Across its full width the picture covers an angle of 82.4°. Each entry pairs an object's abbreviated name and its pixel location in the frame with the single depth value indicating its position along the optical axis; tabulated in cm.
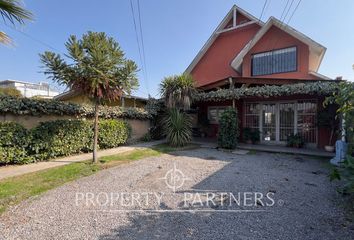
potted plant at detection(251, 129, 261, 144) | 1124
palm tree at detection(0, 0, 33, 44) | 353
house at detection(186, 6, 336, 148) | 1007
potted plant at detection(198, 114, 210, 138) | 1381
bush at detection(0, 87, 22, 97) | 2017
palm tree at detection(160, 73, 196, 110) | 1011
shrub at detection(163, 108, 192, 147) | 1018
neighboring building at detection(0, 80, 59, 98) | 2778
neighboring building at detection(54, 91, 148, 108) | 1377
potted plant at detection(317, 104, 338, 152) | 900
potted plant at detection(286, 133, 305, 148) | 996
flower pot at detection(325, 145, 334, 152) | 885
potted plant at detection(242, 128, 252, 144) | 1139
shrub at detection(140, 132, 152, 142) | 1210
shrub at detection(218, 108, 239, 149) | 939
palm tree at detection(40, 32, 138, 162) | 594
